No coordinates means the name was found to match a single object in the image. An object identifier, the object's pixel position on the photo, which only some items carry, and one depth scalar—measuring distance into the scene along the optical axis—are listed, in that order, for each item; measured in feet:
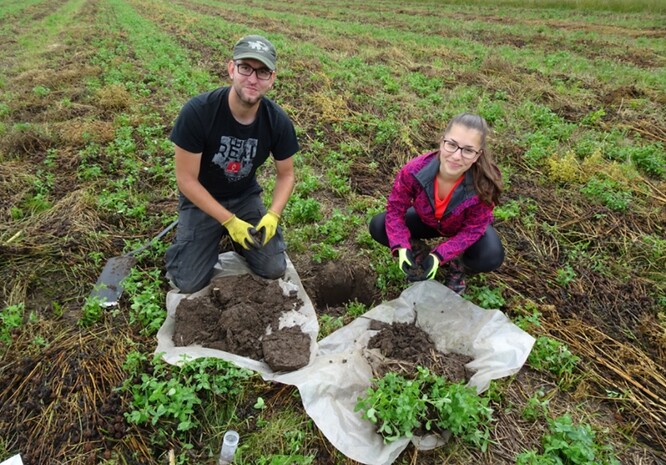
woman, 8.47
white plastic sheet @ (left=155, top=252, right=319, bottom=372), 7.86
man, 8.66
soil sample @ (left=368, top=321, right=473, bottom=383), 7.68
